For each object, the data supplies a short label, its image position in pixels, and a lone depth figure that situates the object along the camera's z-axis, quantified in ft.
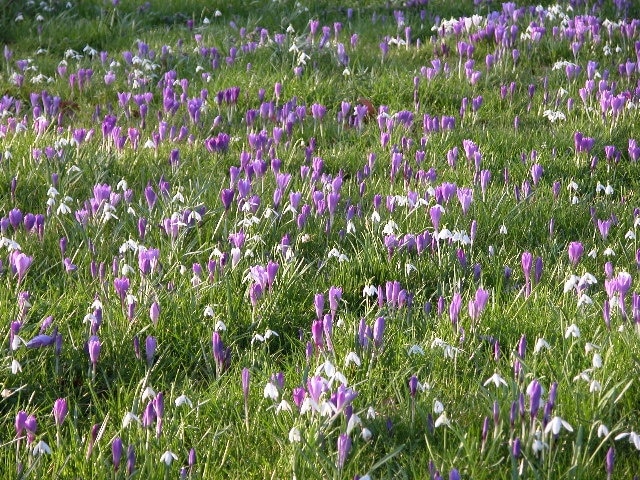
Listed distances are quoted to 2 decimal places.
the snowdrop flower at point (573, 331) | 22.02
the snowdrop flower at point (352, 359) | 21.38
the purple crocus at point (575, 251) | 27.61
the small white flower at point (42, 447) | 18.22
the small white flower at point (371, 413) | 19.77
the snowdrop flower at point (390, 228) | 29.78
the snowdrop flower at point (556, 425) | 17.83
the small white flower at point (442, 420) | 19.10
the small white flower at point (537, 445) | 18.03
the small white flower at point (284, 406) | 19.86
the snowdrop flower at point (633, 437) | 18.05
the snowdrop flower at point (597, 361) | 20.48
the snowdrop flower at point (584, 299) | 24.20
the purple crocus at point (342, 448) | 18.04
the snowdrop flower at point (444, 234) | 29.43
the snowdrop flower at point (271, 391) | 20.13
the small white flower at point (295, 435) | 18.83
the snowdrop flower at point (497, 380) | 20.16
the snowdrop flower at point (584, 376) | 19.77
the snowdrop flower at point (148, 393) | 20.31
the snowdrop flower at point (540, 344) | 21.54
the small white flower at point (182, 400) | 20.38
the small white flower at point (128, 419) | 19.45
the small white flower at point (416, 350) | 22.50
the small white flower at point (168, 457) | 18.24
